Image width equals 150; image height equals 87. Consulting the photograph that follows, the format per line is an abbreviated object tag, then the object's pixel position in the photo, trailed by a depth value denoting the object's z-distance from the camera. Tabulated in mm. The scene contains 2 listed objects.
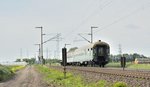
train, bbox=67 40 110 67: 65875
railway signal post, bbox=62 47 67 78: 41431
